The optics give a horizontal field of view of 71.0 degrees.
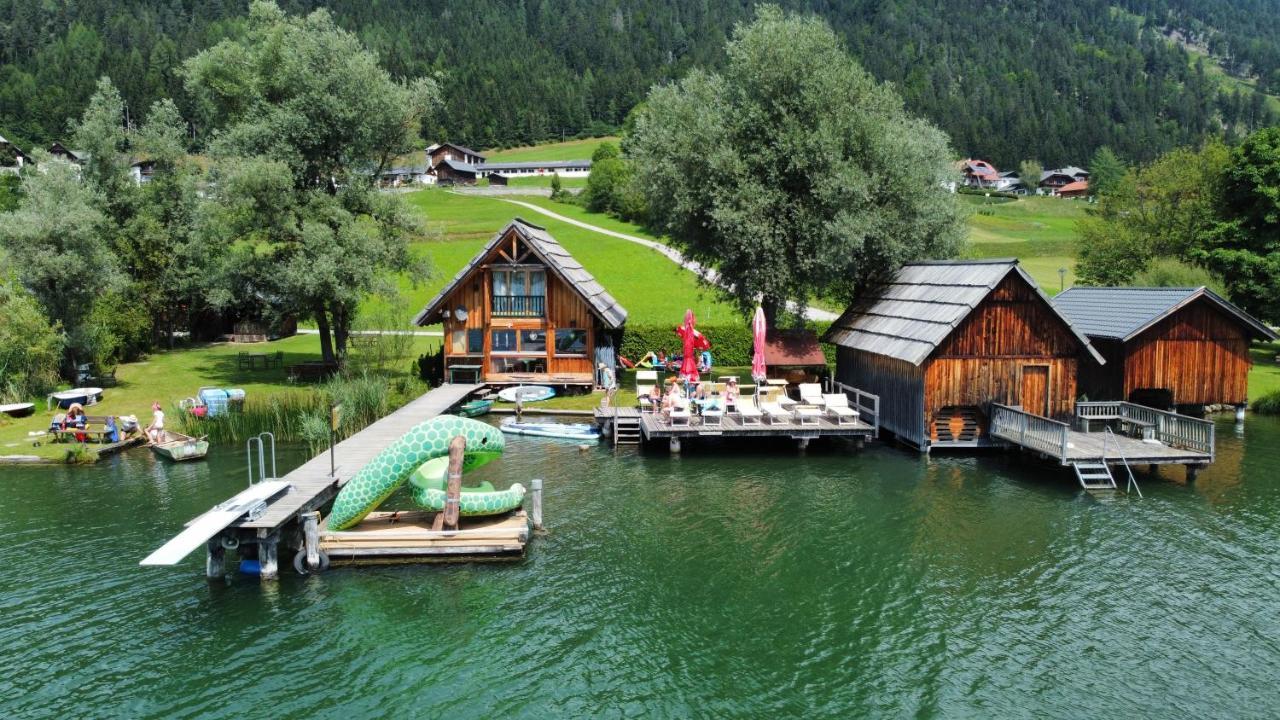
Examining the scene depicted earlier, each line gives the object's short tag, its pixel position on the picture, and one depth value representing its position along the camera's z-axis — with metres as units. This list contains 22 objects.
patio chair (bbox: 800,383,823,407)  32.72
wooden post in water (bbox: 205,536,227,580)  19.08
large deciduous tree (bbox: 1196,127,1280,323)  47.78
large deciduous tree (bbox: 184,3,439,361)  37.62
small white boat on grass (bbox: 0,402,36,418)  33.06
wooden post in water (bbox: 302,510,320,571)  19.47
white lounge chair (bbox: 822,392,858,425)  31.02
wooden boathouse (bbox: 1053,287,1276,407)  33.44
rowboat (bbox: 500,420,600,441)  32.56
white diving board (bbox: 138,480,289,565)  17.44
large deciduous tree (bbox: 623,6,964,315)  36.84
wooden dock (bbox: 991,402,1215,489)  26.09
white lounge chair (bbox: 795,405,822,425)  30.97
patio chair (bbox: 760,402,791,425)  31.03
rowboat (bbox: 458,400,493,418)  35.44
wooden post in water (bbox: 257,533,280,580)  19.30
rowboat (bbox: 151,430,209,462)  28.98
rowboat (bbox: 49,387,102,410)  34.22
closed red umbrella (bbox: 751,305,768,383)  33.28
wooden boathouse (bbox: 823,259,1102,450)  29.55
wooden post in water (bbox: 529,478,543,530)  22.14
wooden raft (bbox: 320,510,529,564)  20.06
